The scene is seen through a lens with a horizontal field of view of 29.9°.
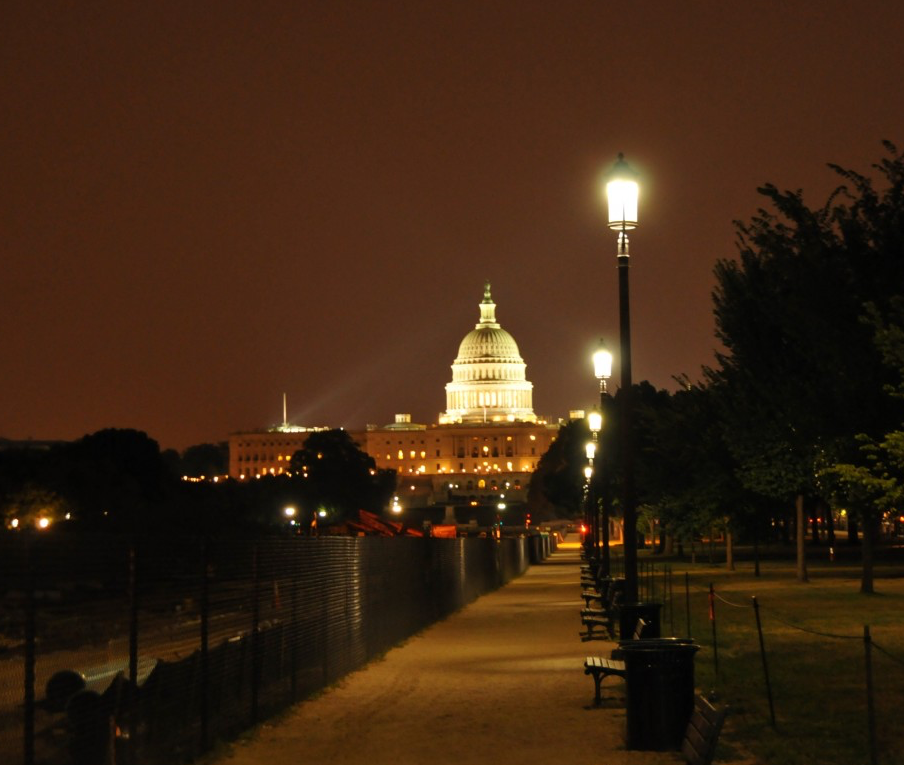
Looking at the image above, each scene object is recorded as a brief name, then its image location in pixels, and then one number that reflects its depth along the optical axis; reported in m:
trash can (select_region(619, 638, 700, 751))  14.91
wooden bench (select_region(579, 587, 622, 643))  29.36
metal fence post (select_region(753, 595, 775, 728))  16.50
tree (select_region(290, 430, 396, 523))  174.00
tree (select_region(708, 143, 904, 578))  34.59
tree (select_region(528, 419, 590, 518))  145.50
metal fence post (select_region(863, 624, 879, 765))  12.88
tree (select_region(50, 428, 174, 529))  93.44
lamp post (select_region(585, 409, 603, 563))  47.81
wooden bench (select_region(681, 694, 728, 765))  11.85
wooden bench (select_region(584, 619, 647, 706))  18.22
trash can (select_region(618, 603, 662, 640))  21.17
